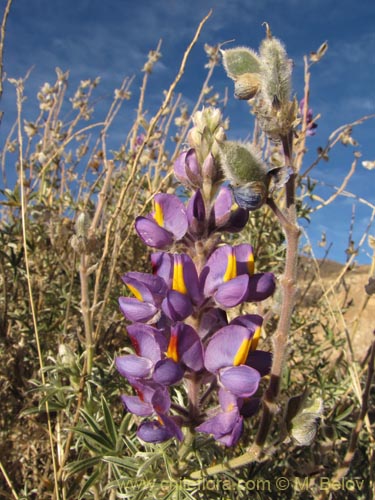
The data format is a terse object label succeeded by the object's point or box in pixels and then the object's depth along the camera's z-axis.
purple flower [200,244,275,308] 0.13
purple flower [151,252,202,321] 0.13
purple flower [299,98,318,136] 0.35
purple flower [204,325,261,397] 0.13
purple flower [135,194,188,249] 0.15
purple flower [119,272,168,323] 0.14
